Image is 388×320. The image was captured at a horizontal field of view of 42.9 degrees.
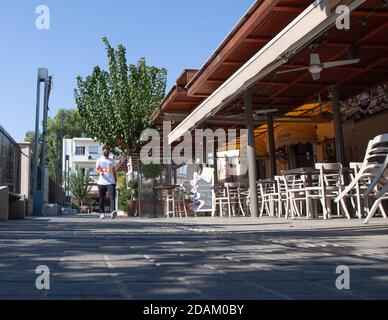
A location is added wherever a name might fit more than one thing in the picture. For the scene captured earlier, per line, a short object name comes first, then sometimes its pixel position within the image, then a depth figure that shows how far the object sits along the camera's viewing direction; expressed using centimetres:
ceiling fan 929
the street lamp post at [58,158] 2581
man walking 1123
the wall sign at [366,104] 1289
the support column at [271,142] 1452
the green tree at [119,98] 2252
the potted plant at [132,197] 1728
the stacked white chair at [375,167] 612
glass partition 1175
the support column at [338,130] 1182
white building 7688
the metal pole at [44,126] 1783
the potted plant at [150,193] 1434
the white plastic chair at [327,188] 855
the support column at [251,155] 1158
